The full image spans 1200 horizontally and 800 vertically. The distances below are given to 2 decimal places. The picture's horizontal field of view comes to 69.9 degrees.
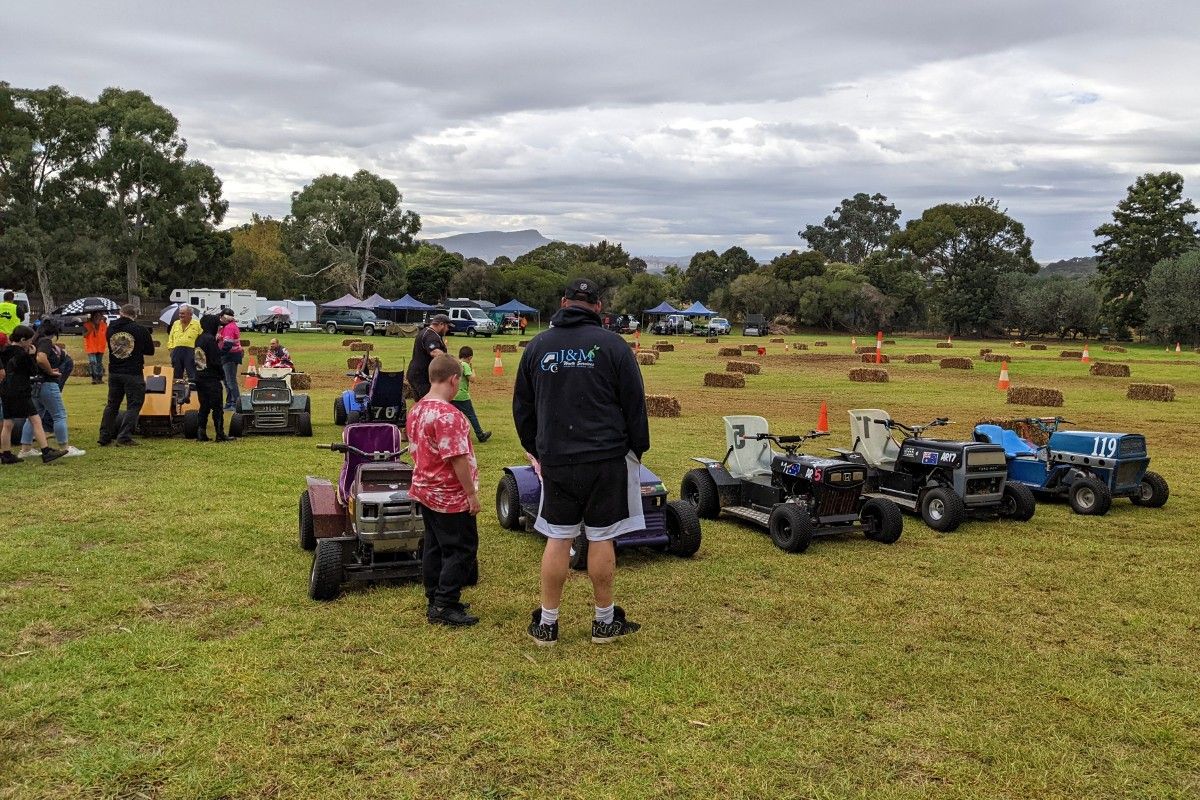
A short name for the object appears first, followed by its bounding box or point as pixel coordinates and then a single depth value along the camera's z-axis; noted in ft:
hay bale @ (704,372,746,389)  75.72
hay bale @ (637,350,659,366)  102.86
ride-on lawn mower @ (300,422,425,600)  19.12
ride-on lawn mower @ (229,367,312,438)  42.63
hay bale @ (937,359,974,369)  97.19
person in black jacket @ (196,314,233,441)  38.60
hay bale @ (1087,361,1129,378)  91.81
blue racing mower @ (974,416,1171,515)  29.48
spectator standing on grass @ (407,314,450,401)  30.71
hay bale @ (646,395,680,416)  54.54
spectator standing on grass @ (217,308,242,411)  45.01
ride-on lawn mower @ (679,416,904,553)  24.58
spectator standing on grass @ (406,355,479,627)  17.39
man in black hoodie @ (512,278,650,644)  16.20
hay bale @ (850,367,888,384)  79.56
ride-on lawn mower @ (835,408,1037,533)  27.30
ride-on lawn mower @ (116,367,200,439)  40.70
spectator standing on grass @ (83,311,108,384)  42.60
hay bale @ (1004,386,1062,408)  62.95
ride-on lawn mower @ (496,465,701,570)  22.50
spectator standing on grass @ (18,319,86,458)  34.01
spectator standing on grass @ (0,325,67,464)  32.37
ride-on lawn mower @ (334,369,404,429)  37.29
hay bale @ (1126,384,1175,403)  66.59
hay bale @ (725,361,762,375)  88.58
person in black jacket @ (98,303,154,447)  36.04
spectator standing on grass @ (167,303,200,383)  41.68
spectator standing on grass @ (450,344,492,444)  39.11
